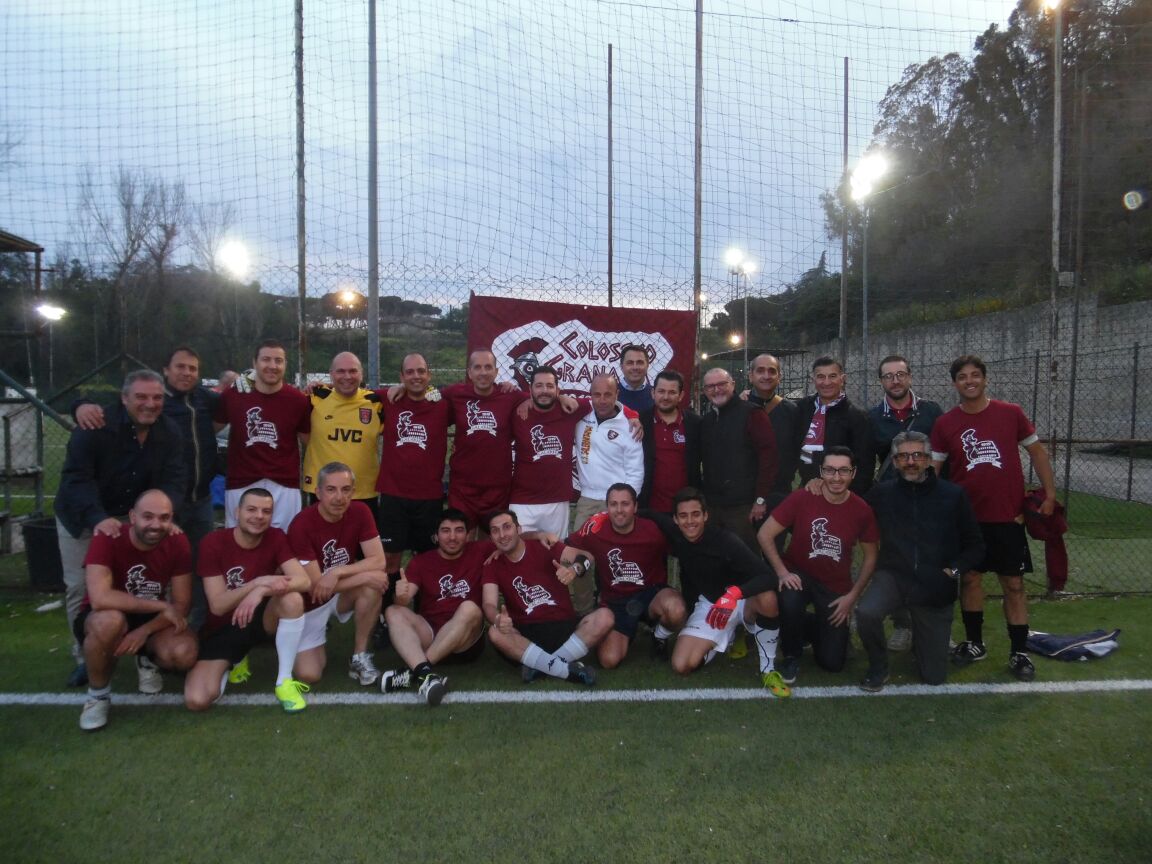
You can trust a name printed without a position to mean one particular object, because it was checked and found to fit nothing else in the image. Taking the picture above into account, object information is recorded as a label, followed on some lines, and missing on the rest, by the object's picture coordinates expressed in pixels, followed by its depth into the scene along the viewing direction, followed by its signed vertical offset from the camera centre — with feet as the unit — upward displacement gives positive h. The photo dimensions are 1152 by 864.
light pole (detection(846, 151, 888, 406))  26.81 +9.89
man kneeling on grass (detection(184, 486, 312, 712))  12.87 -3.46
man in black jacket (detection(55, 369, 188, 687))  13.35 -1.31
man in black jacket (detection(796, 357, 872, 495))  15.67 -0.48
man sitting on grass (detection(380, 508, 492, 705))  13.87 -3.95
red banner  19.44 +1.72
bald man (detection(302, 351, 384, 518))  15.94 -0.61
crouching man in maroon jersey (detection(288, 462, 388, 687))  13.84 -3.20
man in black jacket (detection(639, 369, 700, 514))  16.33 -1.11
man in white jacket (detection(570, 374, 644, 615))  15.98 -1.19
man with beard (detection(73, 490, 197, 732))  12.06 -3.49
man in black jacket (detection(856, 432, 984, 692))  13.71 -3.05
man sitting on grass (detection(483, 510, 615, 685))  13.84 -4.10
